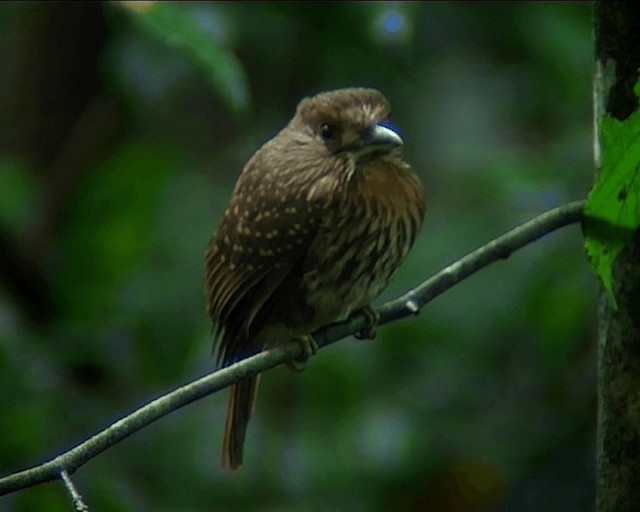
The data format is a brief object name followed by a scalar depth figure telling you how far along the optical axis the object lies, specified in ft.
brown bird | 16.66
